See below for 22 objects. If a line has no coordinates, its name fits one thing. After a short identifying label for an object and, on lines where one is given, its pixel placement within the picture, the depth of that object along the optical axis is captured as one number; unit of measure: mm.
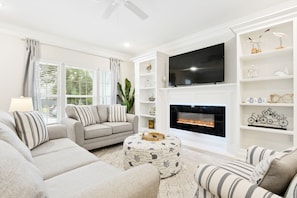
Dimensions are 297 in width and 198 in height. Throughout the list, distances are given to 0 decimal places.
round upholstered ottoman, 2002
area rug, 1760
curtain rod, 3643
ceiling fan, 2157
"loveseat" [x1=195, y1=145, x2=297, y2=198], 837
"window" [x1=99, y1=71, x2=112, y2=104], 4750
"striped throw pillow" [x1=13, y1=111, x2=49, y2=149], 1778
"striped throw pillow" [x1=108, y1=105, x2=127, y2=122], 3722
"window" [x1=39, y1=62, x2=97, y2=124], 3789
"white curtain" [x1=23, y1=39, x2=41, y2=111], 3393
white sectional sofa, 600
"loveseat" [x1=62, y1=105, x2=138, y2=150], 2811
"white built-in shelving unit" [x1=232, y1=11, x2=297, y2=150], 2383
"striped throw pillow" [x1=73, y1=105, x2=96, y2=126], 3180
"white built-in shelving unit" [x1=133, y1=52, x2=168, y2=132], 4181
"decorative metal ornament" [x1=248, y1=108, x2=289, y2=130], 2490
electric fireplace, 3185
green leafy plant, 5082
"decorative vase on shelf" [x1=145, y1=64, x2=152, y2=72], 4664
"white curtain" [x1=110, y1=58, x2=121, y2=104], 4895
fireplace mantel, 2996
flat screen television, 3176
